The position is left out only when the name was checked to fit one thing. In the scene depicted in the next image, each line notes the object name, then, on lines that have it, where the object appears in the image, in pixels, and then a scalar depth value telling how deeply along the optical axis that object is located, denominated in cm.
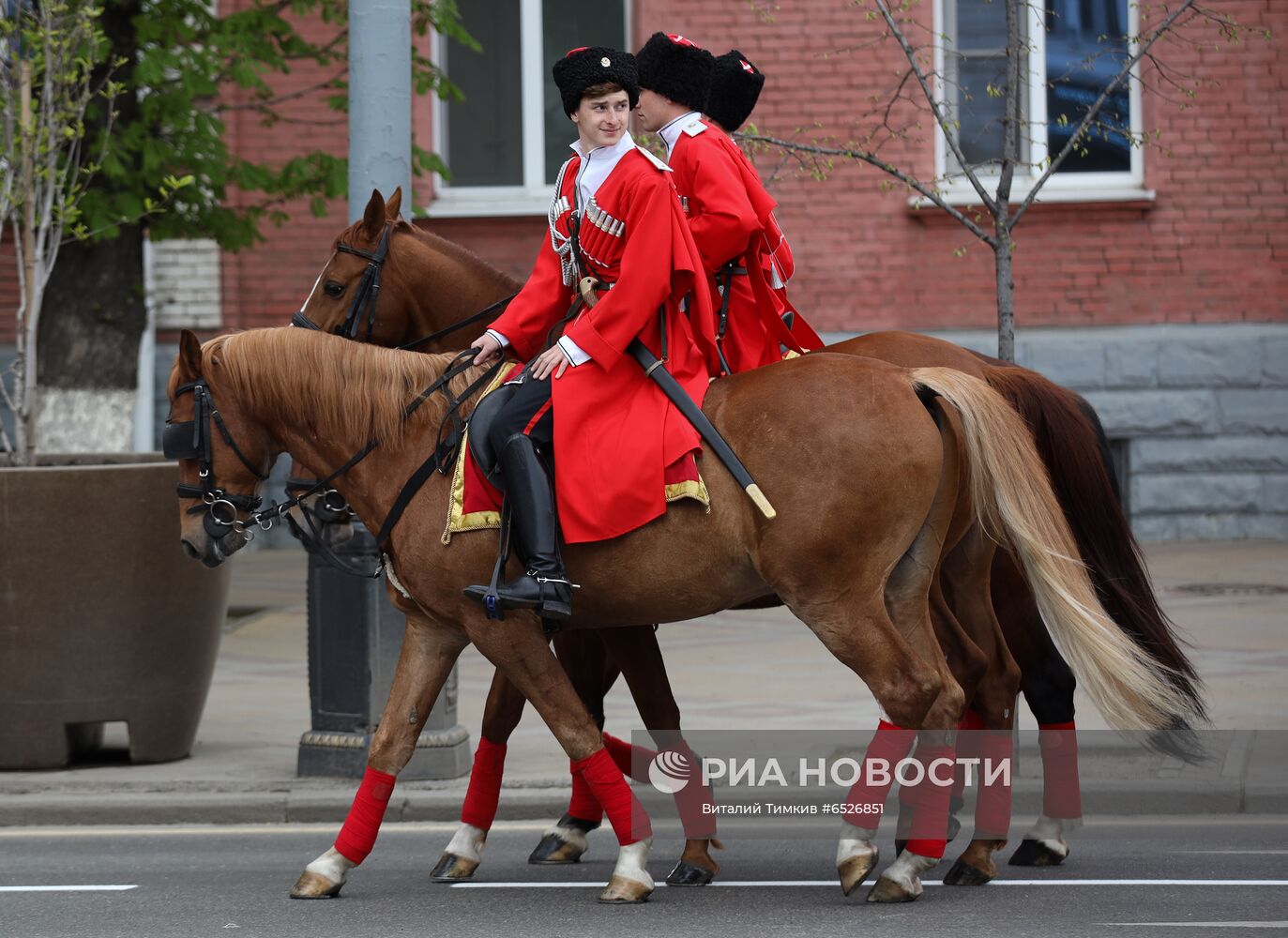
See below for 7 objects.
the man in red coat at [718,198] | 1339
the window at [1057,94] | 3183
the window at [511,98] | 3325
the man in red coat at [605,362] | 1229
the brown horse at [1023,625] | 1380
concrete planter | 1728
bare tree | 1822
